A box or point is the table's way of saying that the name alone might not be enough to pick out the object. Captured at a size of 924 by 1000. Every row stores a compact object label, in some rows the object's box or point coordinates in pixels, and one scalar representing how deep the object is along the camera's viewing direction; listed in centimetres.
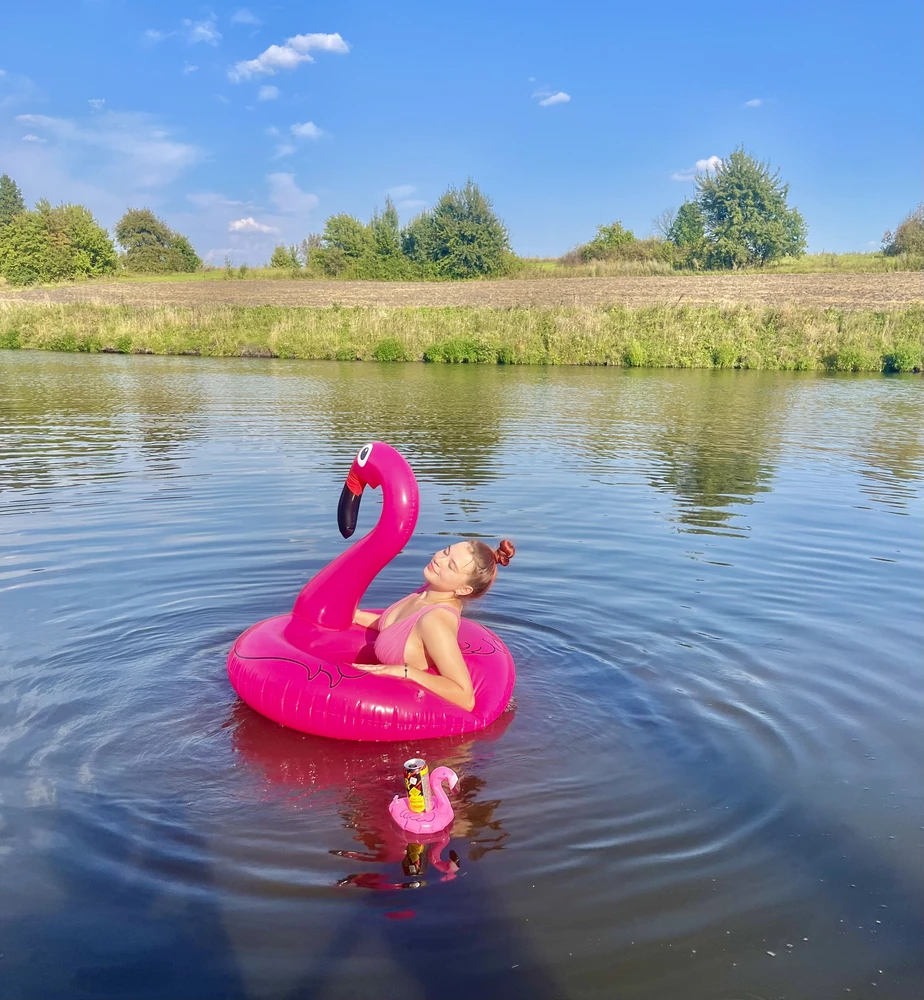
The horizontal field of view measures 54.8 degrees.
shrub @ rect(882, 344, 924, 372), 2892
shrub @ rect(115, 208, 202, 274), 6400
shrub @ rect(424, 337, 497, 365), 3017
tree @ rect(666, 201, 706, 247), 5847
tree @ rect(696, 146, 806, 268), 5291
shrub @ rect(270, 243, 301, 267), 5841
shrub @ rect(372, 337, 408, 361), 3028
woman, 454
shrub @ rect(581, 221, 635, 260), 5325
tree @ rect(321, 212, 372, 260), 5616
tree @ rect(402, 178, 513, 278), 5309
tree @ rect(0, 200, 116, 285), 5494
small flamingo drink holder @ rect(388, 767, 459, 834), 360
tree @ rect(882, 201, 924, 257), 4488
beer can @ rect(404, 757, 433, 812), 357
